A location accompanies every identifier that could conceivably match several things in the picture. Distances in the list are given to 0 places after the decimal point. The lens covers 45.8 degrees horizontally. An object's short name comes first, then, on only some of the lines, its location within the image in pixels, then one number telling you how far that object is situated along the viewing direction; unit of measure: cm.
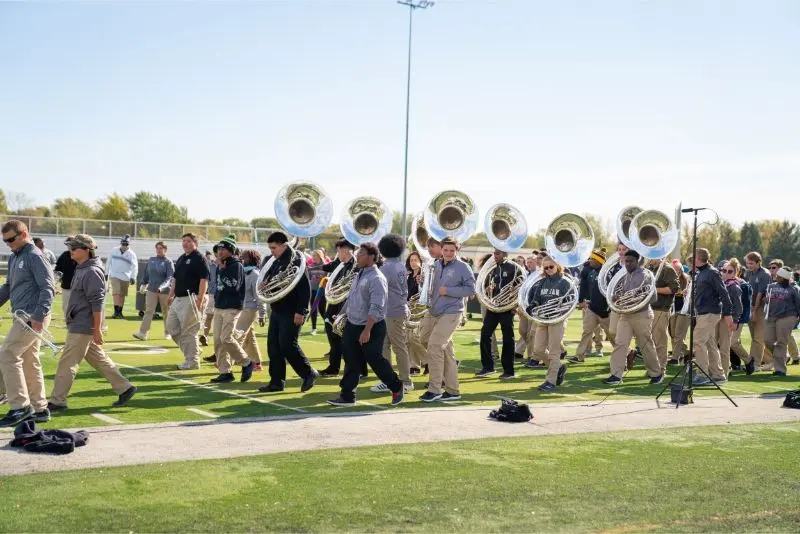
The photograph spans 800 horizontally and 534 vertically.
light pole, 4280
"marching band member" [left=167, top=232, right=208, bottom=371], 1330
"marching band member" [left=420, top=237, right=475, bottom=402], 1120
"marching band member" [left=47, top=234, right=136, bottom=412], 938
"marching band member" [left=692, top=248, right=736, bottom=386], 1376
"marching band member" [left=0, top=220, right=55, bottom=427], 889
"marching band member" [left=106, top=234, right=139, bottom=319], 2275
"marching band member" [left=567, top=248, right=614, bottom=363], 1609
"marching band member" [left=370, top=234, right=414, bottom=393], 1138
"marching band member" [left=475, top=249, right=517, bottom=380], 1420
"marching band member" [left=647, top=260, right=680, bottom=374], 1478
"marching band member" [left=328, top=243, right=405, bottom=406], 1051
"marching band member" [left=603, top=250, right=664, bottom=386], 1358
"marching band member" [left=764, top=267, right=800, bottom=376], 1625
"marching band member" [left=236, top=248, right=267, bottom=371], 1331
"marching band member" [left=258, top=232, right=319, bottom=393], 1145
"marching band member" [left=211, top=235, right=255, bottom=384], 1245
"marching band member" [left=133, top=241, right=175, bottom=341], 1778
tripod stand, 1120
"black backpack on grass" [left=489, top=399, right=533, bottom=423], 977
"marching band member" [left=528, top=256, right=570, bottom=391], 1291
